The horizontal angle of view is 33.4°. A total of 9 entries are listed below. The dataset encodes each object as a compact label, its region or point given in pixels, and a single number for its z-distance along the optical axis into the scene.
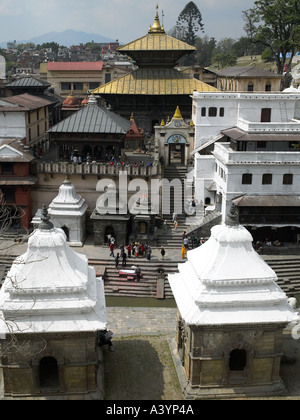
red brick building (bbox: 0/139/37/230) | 31.33
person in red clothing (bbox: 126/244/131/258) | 28.87
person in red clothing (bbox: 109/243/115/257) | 28.70
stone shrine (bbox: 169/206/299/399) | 15.24
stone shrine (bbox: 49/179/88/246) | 29.70
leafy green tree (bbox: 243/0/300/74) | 51.09
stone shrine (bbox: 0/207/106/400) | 14.71
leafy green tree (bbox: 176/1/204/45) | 116.19
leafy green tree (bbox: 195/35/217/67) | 114.25
